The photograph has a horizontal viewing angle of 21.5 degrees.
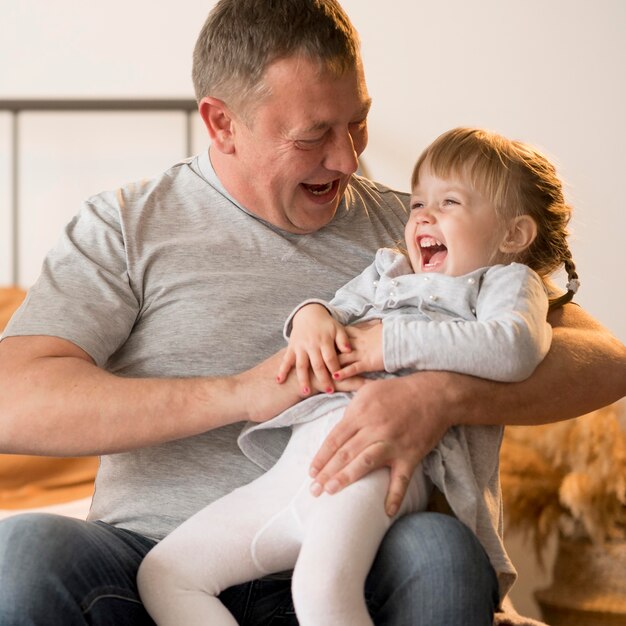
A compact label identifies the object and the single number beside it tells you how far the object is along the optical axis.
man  1.50
